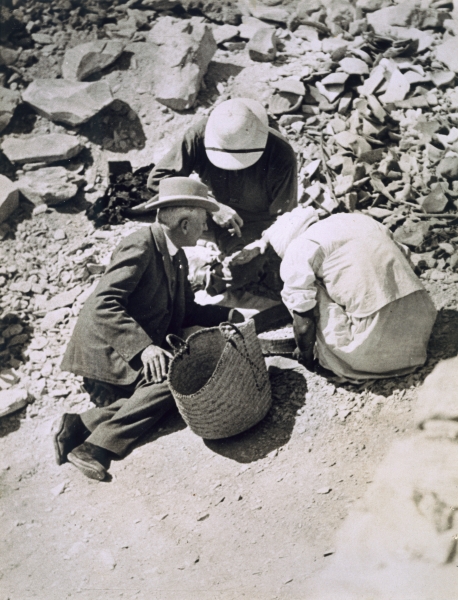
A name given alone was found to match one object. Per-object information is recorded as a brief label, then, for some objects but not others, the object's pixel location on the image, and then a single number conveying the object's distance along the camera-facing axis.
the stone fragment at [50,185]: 4.96
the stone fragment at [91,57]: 5.09
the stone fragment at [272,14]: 5.22
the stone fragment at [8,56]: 5.19
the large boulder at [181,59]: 5.08
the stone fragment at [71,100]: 5.04
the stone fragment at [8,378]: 4.27
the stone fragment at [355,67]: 5.03
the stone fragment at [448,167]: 4.45
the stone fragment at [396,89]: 4.87
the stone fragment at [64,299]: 4.65
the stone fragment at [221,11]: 5.25
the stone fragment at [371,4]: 5.07
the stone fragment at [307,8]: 5.23
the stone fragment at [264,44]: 5.14
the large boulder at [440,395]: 3.21
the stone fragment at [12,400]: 4.02
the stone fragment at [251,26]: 5.20
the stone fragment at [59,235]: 4.92
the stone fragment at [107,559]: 3.09
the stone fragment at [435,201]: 4.41
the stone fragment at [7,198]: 4.75
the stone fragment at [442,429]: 3.08
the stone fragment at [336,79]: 5.03
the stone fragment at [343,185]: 4.75
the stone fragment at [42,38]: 5.24
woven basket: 3.22
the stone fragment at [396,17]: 4.90
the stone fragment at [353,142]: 4.84
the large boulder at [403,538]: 2.71
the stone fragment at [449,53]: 4.73
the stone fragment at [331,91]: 5.07
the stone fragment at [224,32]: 5.28
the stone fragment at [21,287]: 4.68
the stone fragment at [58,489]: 3.52
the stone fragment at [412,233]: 4.36
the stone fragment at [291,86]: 5.09
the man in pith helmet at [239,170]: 4.30
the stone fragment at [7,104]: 5.04
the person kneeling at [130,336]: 3.55
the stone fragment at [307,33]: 5.21
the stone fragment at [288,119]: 5.12
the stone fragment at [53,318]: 4.54
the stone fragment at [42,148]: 5.06
